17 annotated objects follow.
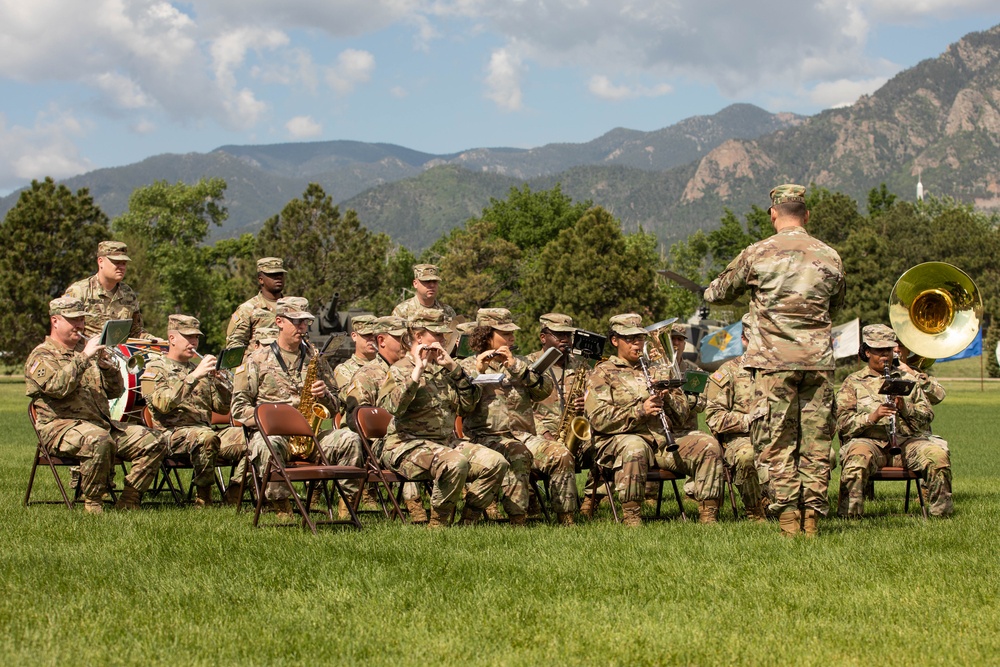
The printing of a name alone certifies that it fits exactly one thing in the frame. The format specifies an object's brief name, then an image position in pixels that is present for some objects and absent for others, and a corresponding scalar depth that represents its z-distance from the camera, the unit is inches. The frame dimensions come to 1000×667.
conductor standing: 343.3
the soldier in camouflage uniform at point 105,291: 475.5
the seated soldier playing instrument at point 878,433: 416.5
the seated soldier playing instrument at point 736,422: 417.1
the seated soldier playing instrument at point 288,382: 410.3
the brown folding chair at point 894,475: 413.4
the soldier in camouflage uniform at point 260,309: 496.1
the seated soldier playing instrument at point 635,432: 395.2
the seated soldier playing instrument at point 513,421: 399.5
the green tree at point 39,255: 2182.6
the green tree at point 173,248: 2568.9
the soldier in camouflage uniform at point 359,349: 475.2
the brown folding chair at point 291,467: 350.3
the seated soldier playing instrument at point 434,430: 372.8
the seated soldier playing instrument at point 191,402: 437.4
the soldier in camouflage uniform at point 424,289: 496.7
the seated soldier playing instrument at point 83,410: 398.9
